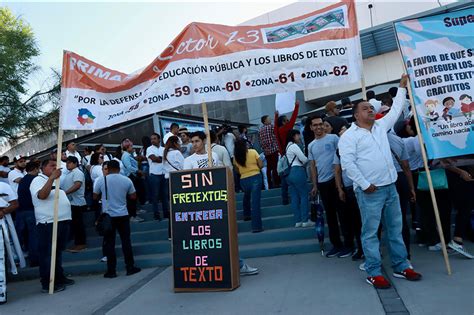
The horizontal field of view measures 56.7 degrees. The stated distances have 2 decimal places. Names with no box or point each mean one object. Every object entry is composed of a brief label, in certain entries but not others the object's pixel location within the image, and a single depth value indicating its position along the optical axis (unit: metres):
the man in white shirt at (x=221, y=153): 7.40
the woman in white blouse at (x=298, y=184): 7.64
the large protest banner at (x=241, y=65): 5.86
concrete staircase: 7.16
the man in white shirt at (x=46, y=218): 6.68
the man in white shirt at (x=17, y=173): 9.45
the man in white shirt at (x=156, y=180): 9.16
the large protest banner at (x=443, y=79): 5.31
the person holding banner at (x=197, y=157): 6.41
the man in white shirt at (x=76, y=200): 8.66
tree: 12.25
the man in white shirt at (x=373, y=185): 4.93
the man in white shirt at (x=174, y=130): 10.34
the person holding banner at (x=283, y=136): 8.55
